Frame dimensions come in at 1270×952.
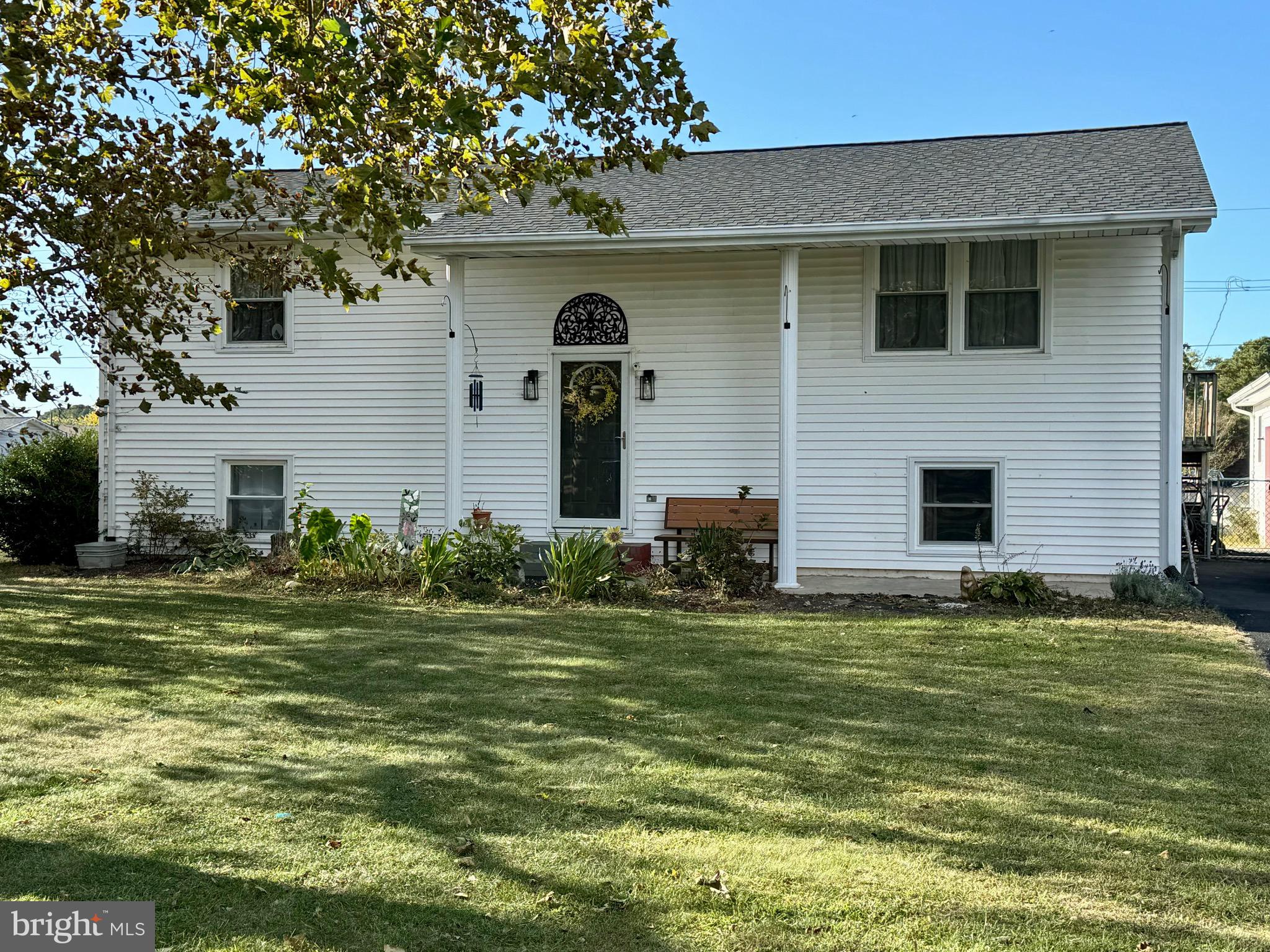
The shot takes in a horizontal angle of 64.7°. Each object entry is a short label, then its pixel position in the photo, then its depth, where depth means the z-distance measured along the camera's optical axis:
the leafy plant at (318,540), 10.16
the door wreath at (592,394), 11.92
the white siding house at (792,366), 10.48
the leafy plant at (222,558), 11.49
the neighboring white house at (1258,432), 21.30
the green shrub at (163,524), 12.48
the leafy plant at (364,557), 10.04
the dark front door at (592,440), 11.92
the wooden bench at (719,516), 11.12
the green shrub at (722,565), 9.73
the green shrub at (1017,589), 9.27
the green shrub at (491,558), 9.91
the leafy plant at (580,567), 9.48
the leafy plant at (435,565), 9.53
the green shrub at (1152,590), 9.25
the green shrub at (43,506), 12.38
